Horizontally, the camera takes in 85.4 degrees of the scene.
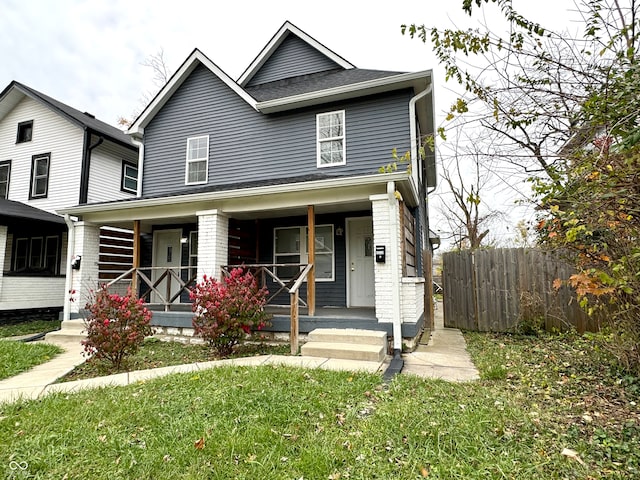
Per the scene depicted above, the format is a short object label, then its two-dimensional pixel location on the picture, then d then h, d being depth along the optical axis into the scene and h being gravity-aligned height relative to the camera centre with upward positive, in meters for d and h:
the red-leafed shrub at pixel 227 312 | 5.50 -0.54
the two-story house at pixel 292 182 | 6.36 +2.21
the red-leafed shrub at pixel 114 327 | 4.89 -0.69
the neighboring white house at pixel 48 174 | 11.23 +3.73
